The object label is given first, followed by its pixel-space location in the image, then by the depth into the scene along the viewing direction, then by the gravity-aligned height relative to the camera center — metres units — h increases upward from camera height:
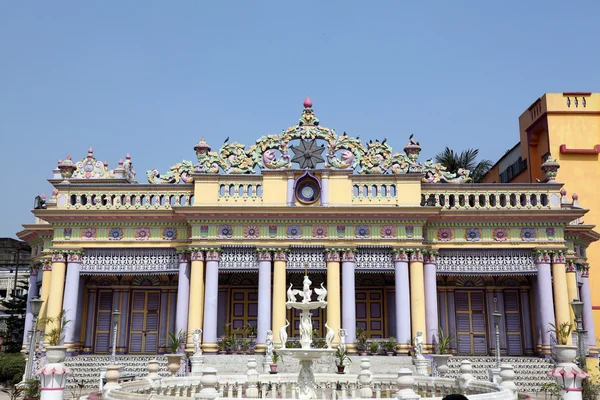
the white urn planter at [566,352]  15.37 -0.24
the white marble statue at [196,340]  25.55 -0.04
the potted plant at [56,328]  25.61 +0.42
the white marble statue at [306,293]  16.36 +1.20
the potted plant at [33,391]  18.52 -1.50
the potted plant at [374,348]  26.69 -0.30
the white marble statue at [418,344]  25.56 -0.12
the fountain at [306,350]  15.12 -0.23
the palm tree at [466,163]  48.47 +13.41
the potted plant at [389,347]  26.67 -0.26
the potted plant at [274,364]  22.81 -0.87
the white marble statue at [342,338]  25.38 +0.09
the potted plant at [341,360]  23.27 -0.74
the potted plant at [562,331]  25.69 +0.43
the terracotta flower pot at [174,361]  22.67 -0.79
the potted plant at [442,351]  21.49 -0.42
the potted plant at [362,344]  26.60 -0.14
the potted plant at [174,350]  22.76 -0.43
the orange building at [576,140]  34.84 +10.87
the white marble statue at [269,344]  25.52 -0.16
